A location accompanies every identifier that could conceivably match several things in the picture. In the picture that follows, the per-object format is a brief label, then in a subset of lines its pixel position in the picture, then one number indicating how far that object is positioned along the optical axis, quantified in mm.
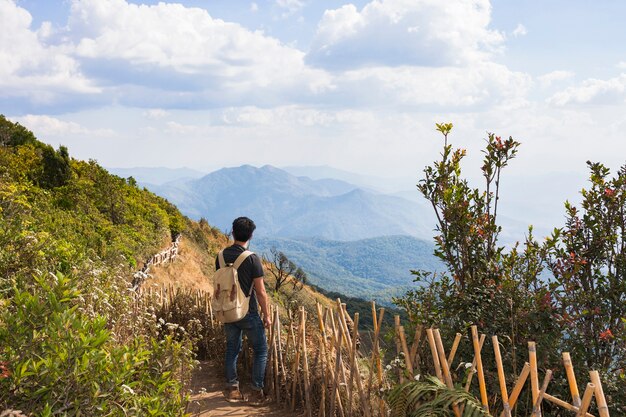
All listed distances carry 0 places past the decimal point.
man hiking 5676
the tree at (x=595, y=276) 4434
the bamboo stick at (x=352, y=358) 4762
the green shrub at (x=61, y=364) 2848
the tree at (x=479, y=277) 4484
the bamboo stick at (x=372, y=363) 4730
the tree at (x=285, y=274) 38375
